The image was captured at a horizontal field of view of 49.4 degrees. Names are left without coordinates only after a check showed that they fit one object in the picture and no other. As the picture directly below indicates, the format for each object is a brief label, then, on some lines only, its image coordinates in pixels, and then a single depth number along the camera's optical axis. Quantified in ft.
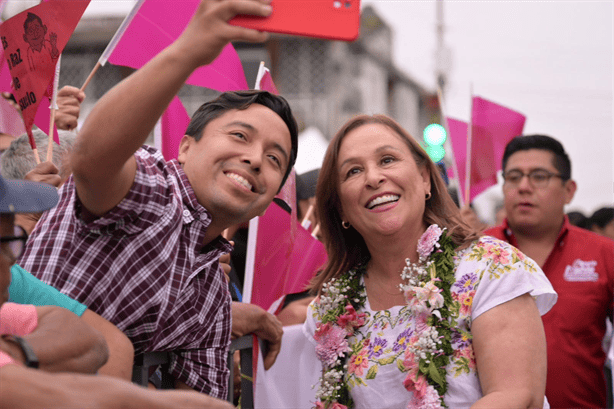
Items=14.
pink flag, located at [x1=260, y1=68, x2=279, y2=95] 10.37
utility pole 65.74
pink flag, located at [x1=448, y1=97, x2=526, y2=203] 17.30
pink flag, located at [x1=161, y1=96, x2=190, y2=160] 9.70
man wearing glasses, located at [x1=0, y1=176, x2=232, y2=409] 2.64
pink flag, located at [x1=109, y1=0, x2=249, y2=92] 9.45
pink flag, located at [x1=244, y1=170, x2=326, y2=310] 9.68
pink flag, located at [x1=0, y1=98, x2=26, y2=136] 9.84
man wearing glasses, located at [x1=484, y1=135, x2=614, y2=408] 12.14
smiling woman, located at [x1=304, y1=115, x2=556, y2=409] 7.38
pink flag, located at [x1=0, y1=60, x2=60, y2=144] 8.85
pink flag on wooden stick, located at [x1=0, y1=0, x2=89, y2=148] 7.92
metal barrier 6.26
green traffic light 19.85
